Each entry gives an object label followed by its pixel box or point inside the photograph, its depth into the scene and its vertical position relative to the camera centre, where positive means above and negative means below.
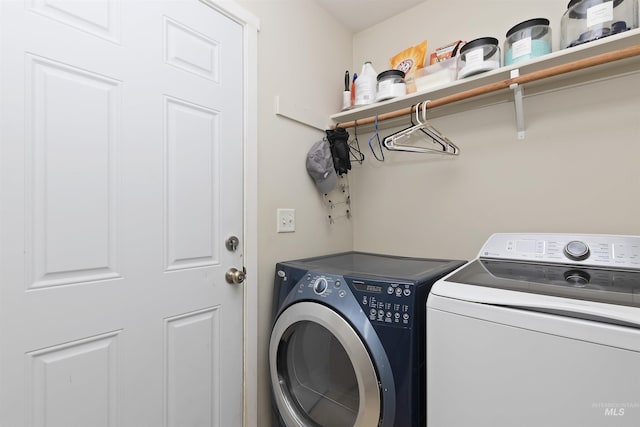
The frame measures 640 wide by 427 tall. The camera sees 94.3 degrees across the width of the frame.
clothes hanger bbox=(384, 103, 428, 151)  1.30 +0.35
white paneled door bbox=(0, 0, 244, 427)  0.81 +0.01
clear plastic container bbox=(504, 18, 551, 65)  1.20 +0.71
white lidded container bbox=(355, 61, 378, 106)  1.62 +0.71
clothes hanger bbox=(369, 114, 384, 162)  1.78 +0.39
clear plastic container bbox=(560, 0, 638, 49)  1.05 +0.71
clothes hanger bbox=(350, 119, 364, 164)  1.92 +0.44
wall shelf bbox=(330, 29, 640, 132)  1.07 +0.59
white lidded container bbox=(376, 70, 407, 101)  1.51 +0.67
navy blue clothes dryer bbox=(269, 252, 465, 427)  0.98 -0.47
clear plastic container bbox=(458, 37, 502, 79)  1.27 +0.69
